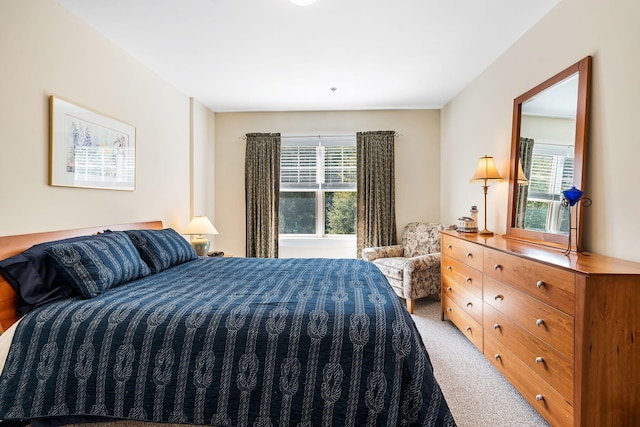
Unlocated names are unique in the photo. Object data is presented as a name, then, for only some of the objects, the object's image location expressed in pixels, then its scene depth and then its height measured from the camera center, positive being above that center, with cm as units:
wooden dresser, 134 -61
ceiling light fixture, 199 +133
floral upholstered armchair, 341 -65
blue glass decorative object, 175 +8
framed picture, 216 +44
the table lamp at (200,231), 366 -31
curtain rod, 454 +105
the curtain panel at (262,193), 455 +19
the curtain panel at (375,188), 446 +28
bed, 131 -70
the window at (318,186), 464 +31
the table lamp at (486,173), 283 +33
